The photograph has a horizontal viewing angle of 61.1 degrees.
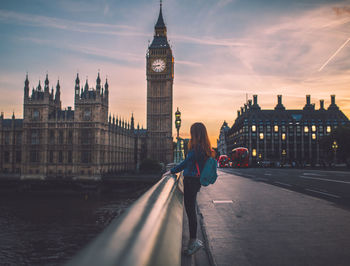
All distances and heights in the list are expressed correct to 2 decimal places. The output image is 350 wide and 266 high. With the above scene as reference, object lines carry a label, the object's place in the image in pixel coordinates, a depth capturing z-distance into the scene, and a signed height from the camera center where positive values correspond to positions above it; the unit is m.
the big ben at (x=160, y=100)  102.31 +17.92
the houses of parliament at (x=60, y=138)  72.44 +3.33
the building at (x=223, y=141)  157.51 +5.57
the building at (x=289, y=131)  102.75 +7.03
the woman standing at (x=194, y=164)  4.46 -0.20
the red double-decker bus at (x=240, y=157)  53.90 -1.12
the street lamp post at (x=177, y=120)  23.45 +2.46
